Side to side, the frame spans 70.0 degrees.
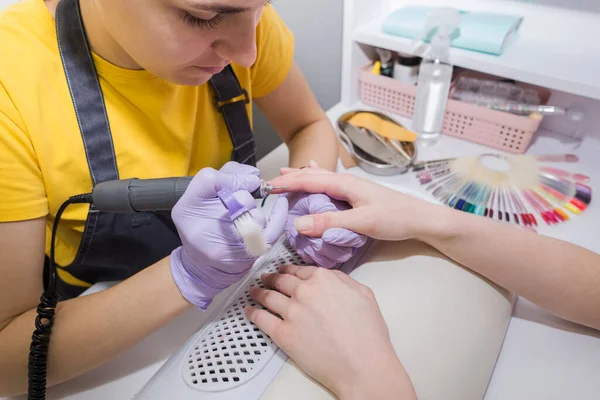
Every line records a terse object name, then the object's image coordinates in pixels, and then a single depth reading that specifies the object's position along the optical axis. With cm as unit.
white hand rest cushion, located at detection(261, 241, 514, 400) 56
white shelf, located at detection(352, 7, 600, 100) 98
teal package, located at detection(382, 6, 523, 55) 106
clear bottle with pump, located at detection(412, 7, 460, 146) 108
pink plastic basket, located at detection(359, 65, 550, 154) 108
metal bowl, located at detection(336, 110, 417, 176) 104
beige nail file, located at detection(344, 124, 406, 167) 106
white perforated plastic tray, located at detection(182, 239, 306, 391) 57
